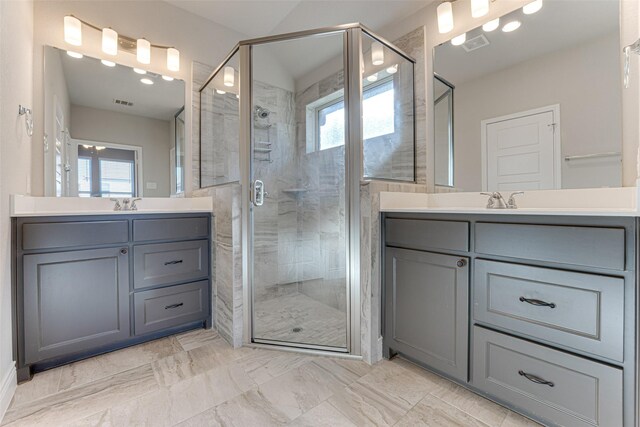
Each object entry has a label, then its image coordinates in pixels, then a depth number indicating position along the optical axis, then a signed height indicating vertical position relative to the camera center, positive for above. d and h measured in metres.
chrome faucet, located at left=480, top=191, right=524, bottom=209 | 1.50 +0.04
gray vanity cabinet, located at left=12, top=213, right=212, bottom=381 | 1.45 -0.42
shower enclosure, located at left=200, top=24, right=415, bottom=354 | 1.74 +0.39
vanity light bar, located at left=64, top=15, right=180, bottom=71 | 1.91 +1.27
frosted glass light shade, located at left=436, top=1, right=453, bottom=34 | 1.79 +1.23
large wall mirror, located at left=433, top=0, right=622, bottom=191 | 1.30 +0.58
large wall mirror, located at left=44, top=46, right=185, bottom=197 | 1.91 +0.62
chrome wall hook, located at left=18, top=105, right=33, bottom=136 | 1.51 +0.54
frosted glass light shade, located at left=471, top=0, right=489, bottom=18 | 1.66 +1.19
